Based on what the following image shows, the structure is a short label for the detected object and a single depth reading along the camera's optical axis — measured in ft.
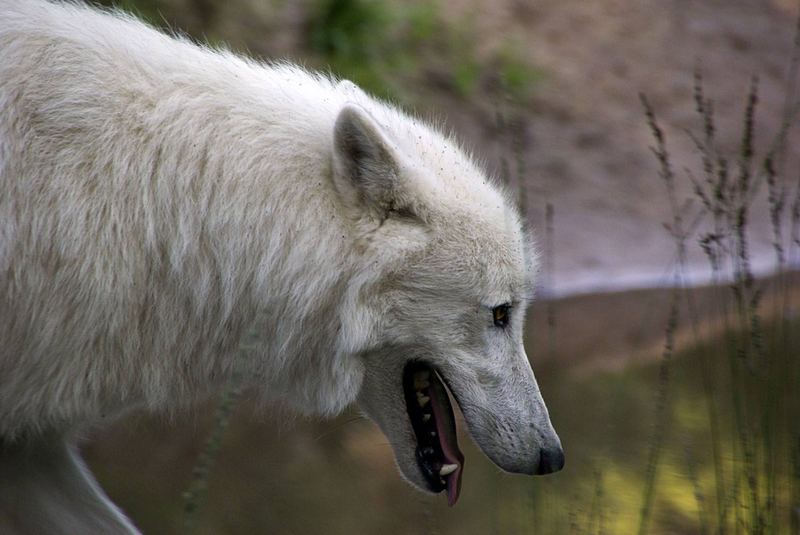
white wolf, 23.08
